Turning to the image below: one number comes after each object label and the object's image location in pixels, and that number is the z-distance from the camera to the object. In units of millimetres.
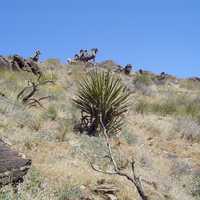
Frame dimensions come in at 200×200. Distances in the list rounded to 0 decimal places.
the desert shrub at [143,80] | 26302
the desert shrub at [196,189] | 8449
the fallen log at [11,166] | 5795
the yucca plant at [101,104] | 11633
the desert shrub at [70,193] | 6301
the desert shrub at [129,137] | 11498
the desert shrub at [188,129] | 13391
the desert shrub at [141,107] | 16516
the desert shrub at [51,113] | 12047
